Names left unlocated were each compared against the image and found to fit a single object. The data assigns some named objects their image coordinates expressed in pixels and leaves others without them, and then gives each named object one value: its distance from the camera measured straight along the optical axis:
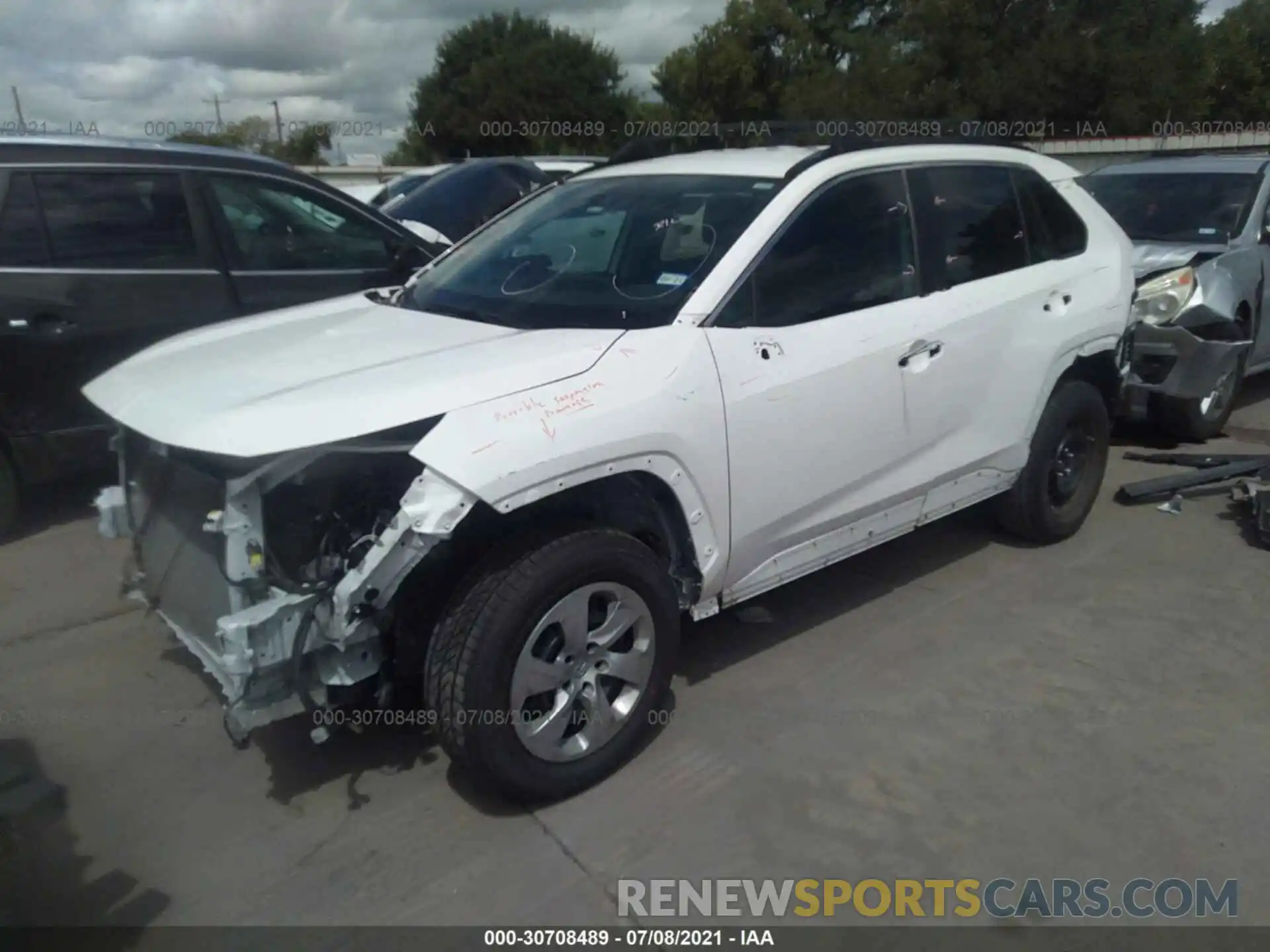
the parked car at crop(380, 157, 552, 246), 9.52
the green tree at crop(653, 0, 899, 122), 40.22
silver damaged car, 6.40
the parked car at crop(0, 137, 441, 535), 5.13
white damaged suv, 2.88
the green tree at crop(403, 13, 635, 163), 45.72
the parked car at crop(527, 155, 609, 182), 11.79
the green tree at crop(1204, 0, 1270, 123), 33.84
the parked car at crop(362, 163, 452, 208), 12.02
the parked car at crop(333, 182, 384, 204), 12.59
